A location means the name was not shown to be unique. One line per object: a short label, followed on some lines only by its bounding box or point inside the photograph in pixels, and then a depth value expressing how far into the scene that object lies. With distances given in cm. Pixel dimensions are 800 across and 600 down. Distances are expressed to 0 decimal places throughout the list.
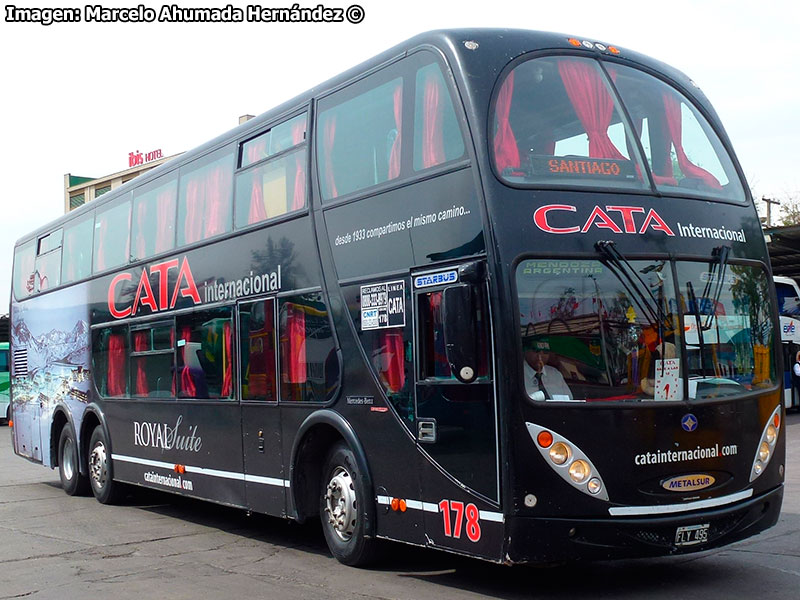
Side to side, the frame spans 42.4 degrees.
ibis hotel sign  6425
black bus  678
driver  676
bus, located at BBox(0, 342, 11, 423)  3681
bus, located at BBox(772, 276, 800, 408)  2475
